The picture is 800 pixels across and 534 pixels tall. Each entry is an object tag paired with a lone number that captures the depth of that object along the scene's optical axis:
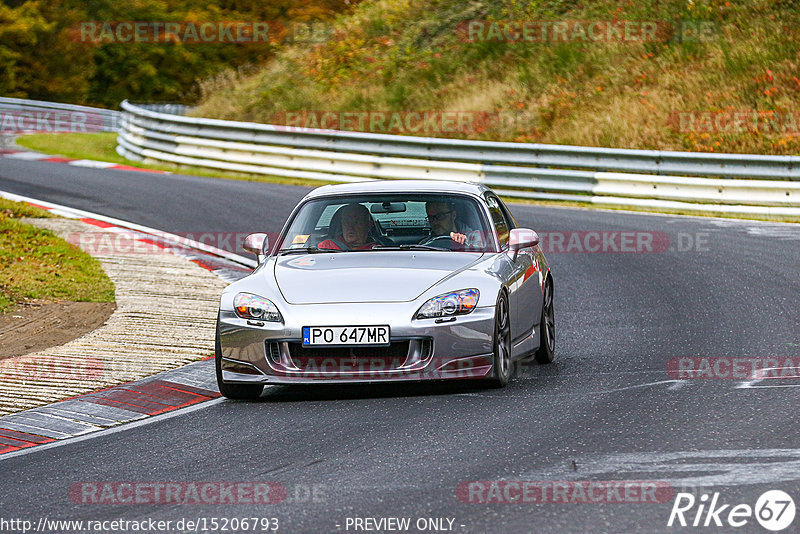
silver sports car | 16.34
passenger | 18.95
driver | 18.97
